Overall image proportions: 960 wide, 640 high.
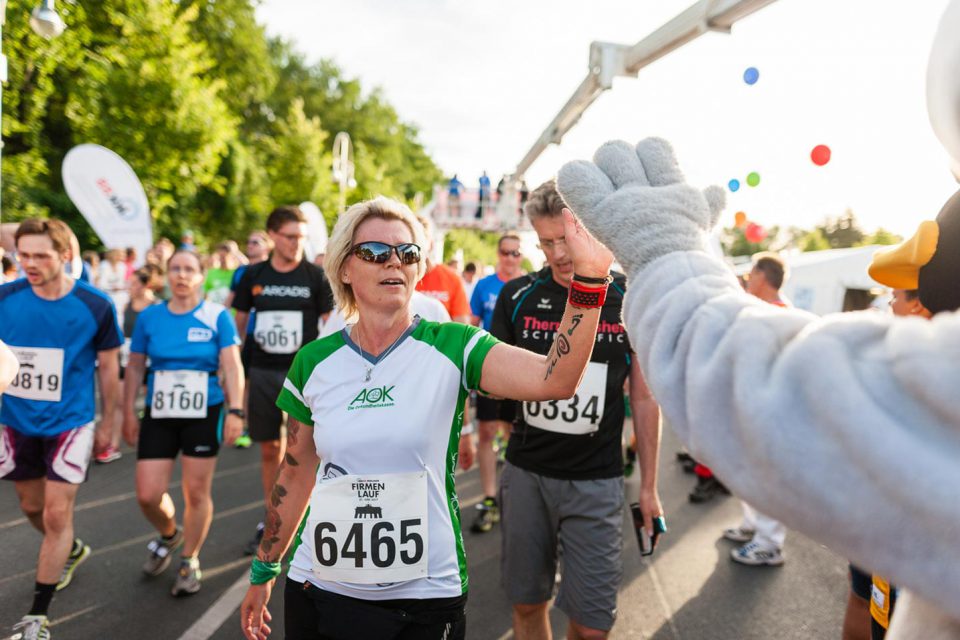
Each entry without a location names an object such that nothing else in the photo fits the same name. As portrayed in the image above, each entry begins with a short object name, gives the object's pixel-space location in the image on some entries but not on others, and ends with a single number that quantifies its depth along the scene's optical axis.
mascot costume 0.59
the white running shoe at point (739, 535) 4.91
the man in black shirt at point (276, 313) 4.78
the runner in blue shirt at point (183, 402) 3.87
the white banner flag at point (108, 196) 11.62
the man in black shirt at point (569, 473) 2.65
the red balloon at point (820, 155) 4.15
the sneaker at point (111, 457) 6.04
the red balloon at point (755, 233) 6.95
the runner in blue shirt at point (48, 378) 3.46
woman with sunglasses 1.87
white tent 15.02
